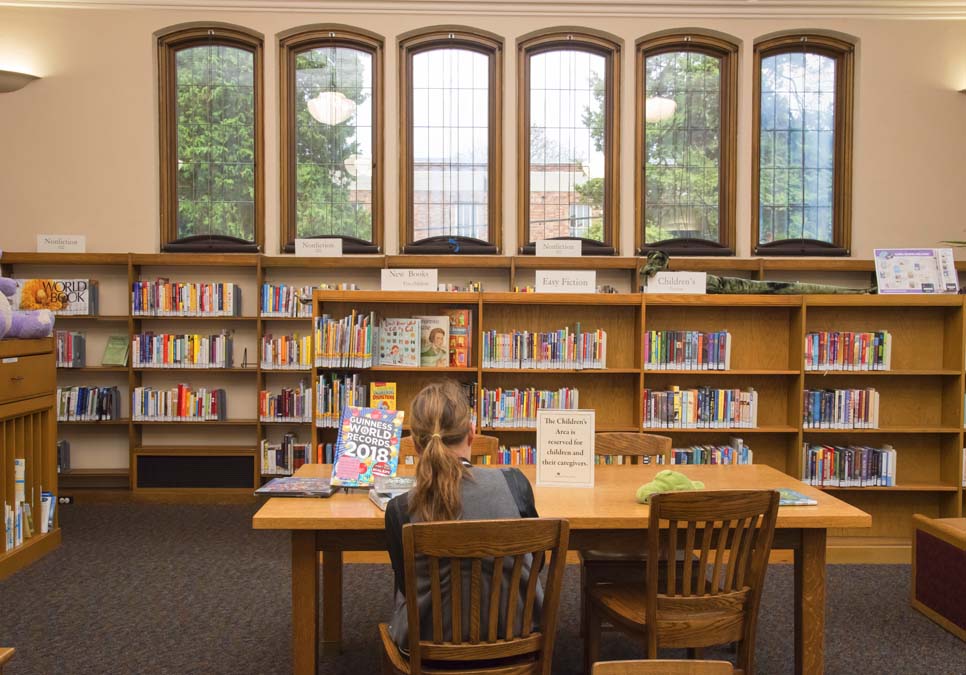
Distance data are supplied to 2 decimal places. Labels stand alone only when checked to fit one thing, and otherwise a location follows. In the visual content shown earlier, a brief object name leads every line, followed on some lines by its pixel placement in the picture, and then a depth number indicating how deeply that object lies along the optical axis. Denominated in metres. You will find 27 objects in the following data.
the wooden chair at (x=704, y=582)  2.37
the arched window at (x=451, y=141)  7.32
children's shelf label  4.96
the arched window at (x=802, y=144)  7.39
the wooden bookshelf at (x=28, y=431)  4.57
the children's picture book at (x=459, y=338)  5.01
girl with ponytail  2.09
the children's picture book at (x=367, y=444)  2.88
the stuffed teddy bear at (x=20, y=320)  4.55
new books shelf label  4.96
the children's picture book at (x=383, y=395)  4.71
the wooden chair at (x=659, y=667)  1.44
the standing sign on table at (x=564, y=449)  2.99
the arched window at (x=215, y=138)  7.18
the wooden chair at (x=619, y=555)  3.00
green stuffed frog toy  2.67
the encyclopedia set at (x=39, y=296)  5.40
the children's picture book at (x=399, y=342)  4.91
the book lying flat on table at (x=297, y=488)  2.77
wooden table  2.53
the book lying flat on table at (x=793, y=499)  2.75
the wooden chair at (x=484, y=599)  1.99
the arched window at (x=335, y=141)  7.25
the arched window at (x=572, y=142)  7.34
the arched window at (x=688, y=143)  7.36
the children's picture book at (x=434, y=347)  4.97
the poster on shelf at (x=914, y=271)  4.96
